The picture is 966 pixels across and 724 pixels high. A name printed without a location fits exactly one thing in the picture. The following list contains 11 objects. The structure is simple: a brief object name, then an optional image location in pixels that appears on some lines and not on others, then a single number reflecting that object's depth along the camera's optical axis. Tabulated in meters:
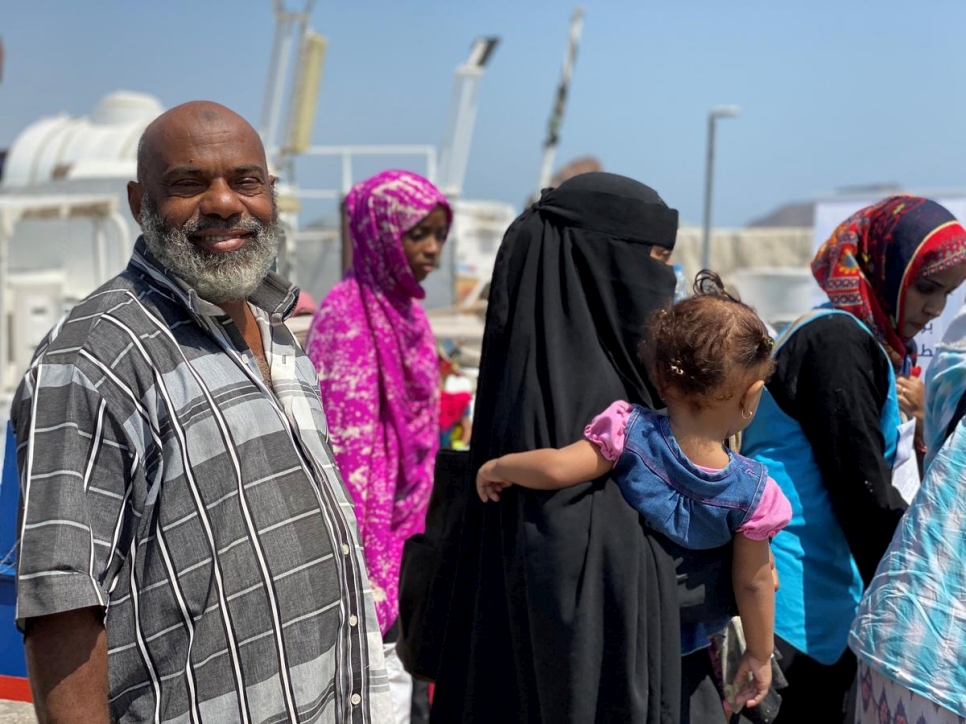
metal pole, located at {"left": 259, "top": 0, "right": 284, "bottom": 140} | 16.22
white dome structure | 13.81
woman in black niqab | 2.03
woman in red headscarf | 2.51
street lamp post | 12.55
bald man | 1.48
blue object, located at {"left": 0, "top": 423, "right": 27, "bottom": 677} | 2.25
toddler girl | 2.04
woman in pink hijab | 3.31
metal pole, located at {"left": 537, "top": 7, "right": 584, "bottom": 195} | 22.28
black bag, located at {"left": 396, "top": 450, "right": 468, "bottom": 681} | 2.46
